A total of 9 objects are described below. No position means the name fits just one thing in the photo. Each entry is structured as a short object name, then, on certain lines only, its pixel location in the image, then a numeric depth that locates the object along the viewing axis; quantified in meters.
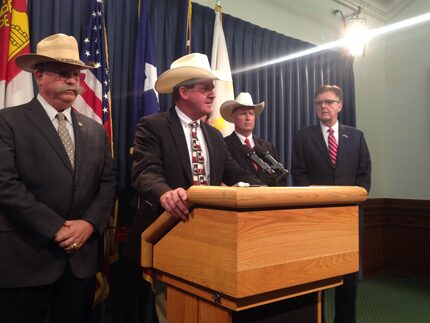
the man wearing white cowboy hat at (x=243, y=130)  2.72
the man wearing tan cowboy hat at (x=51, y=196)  1.68
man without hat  2.88
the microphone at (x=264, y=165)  1.60
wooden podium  0.95
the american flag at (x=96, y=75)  2.64
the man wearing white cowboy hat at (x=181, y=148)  1.70
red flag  2.31
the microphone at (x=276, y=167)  1.61
